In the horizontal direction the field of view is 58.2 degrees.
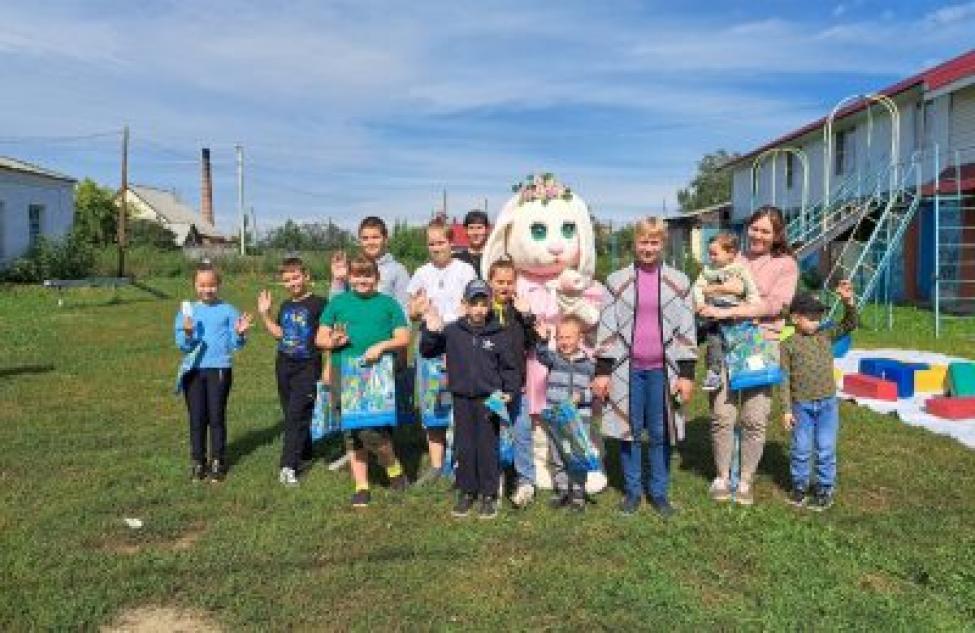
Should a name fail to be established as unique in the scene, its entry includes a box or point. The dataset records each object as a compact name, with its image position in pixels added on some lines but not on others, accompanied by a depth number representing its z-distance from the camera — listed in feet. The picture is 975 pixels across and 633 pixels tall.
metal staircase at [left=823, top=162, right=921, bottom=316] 50.97
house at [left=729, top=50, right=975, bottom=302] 59.82
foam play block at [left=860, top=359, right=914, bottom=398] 28.78
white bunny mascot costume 18.40
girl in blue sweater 20.10
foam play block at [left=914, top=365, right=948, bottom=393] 29.60
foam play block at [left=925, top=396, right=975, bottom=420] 25.58
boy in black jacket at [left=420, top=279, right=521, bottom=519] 17.34
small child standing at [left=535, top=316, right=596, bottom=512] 17.65
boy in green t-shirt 18.24
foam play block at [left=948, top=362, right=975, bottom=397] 27.17
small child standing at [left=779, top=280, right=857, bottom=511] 17.40
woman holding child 17.51
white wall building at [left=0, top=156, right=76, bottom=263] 98.07
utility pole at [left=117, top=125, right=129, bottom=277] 102.31
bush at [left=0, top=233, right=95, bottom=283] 94.99
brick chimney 221.66
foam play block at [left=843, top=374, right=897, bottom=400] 28.55
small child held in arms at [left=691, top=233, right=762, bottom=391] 17.37
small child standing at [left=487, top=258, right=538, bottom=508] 17.63
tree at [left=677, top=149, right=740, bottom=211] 217.56
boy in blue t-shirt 20.25
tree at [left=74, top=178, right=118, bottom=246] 150.30
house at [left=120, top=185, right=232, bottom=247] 200.54
